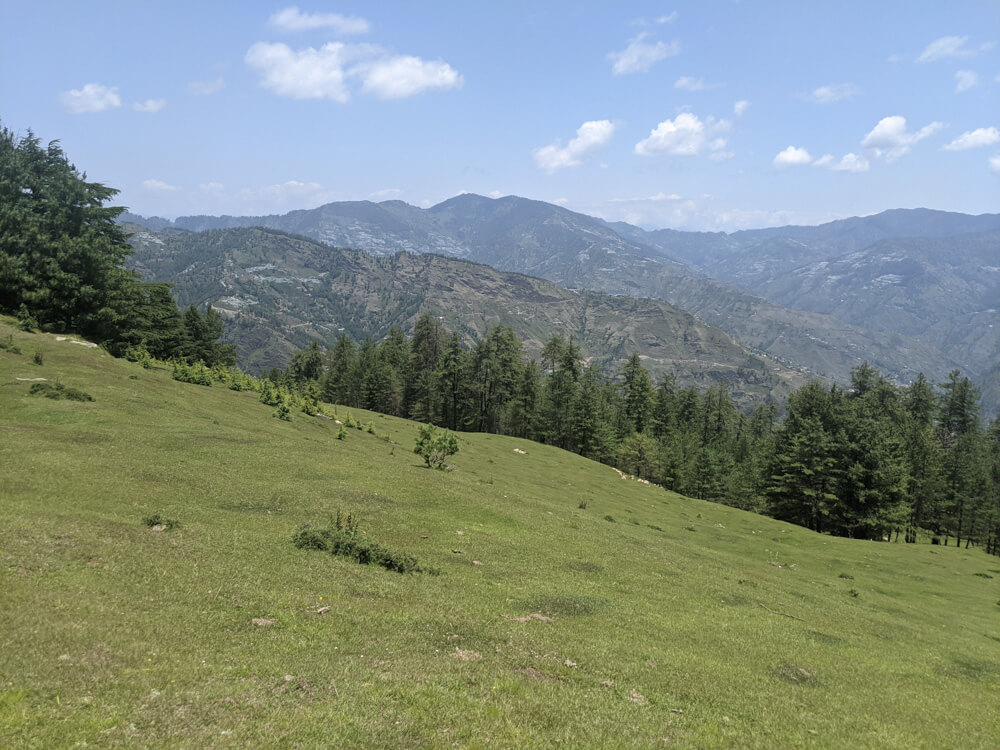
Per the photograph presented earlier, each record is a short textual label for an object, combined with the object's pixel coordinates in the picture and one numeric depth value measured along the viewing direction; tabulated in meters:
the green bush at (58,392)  34.19
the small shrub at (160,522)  19.07
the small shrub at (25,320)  52.12
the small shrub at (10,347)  42.56
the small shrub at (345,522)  22.60
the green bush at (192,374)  56.66
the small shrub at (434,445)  43.94
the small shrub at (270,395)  58.53
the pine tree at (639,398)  122.50
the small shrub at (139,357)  58.56
